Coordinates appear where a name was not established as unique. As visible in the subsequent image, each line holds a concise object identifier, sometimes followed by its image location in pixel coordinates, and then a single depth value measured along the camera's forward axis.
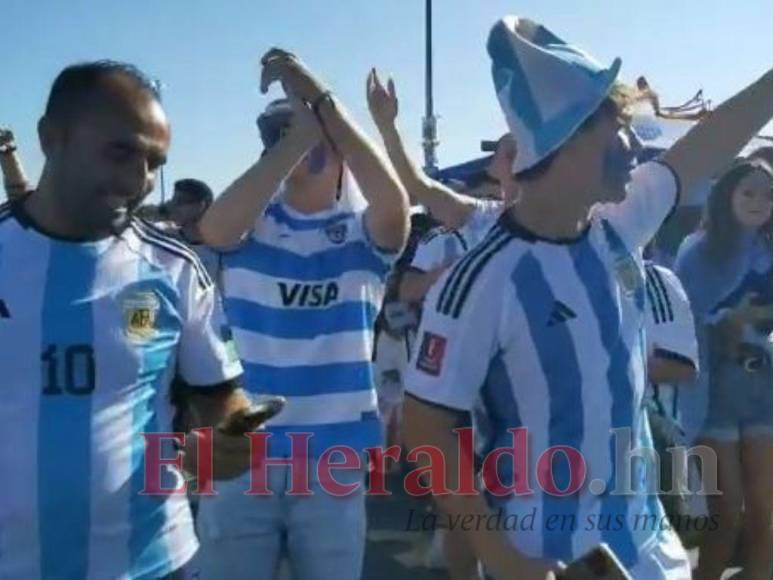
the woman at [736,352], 5.39
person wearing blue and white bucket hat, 2.50
